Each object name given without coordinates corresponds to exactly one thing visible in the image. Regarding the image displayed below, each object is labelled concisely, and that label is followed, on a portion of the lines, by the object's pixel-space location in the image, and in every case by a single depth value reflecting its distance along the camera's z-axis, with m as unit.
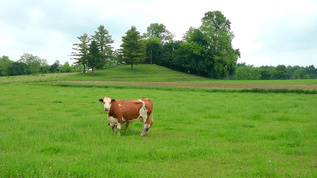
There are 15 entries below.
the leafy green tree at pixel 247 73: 147.50
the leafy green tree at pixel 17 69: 110.56
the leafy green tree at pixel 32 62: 114.96
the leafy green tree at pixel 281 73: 146.62
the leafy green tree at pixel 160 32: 125.00
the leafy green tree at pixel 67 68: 138.84
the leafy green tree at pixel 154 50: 104.69
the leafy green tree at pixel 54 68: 133.62
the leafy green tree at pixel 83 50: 75.69
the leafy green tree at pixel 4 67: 112.44
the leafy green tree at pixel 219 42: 81.25
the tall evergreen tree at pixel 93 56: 75.44
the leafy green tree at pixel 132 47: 82.94
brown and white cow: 10.45
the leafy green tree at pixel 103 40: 94.03
